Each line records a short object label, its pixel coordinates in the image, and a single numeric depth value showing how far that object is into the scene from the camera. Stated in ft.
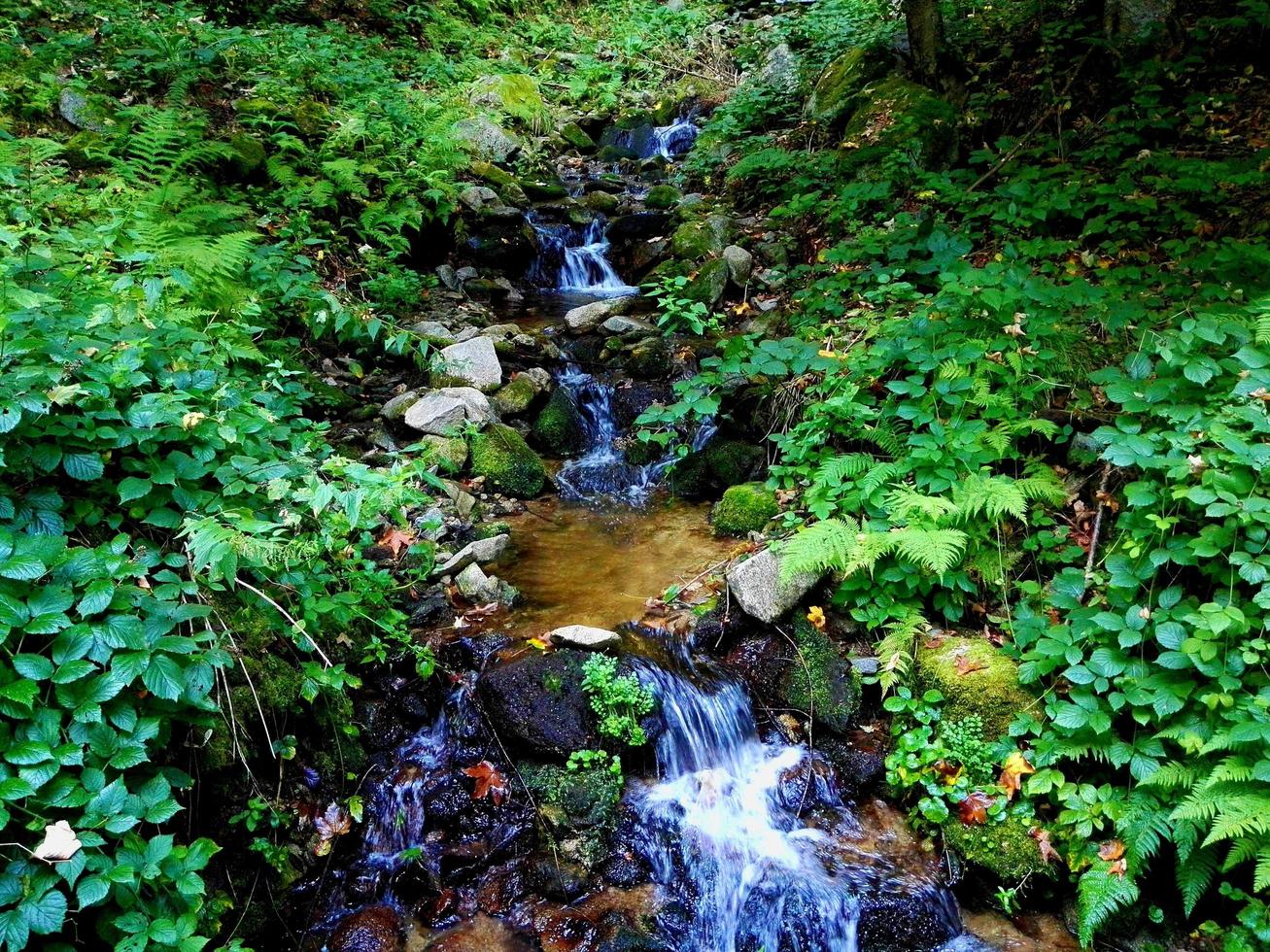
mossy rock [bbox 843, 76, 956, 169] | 23.32
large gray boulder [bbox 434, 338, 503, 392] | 21.95
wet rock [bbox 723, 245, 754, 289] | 25.16
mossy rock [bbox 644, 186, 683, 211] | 33.99
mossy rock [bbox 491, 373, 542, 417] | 22.21
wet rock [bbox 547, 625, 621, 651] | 13.80
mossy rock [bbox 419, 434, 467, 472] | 19.36
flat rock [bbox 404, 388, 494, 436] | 19.90
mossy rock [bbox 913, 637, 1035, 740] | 12.05
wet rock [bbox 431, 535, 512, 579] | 15.90
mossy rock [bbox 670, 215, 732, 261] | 27.35
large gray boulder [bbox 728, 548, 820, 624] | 14.35
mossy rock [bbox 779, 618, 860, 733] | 13.38
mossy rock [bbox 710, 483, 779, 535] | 17.10
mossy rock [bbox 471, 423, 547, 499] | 20.02
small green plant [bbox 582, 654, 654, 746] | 12.81
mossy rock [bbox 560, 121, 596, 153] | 41.75
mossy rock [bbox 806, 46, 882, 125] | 28.55
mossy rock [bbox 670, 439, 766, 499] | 19.02
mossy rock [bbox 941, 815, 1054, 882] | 11.05
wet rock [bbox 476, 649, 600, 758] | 12.71
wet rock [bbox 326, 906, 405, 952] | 10.56
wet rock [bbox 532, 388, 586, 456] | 22.18
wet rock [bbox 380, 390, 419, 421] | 20.39
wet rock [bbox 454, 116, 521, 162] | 35.48
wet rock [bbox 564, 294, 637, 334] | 26.30
